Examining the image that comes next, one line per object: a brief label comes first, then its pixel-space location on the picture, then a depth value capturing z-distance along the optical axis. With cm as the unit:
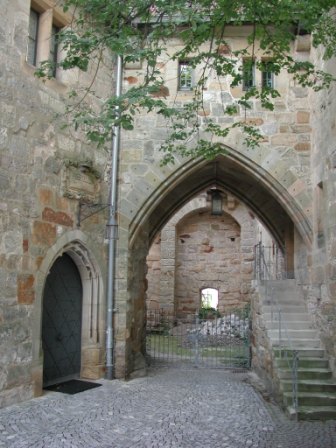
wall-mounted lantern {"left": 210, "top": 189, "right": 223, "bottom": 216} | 1176
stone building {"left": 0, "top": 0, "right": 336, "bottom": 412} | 562
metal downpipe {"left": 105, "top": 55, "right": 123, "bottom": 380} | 720
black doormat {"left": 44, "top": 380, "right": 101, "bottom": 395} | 626
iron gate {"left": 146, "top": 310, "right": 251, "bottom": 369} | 974
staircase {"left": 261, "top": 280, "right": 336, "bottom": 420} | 554
